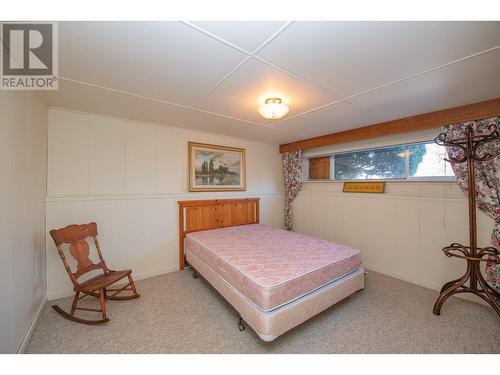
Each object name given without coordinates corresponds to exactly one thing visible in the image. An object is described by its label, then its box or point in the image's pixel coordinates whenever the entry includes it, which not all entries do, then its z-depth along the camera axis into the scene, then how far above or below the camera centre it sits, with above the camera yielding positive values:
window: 2.67 +0.39
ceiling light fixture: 1.98 +0.82
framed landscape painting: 3.35 +0.38
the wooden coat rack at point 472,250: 1.86 -0.62
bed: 1.57 -0.80
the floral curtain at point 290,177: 4.25 +0.25
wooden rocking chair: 1.87 -0.87
